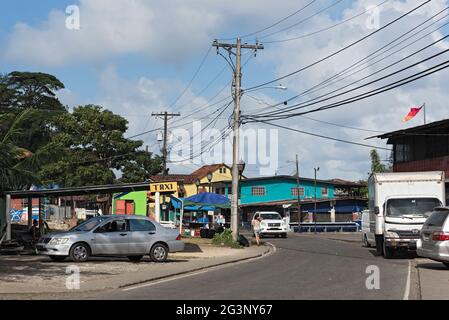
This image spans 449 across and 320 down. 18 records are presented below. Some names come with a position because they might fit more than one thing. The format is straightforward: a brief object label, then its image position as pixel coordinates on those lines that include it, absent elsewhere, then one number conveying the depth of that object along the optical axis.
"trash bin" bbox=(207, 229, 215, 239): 38.94
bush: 31.68
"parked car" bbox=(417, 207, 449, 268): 16.83
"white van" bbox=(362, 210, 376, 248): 29.86
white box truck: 22.47
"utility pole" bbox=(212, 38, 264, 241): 32.66
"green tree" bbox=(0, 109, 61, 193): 21.20
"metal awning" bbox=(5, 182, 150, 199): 27.50
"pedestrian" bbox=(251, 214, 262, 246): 33.86
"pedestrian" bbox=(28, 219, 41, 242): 26.84
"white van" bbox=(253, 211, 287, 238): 45.84
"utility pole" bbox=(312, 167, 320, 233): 70.56
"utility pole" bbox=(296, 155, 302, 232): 62.88
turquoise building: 72.81
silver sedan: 20.42
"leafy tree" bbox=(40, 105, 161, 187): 51.75
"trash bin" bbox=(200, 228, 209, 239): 39.24
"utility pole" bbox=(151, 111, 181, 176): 54.62
